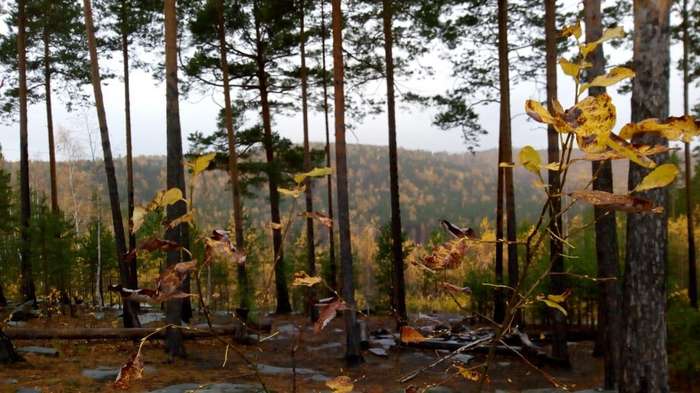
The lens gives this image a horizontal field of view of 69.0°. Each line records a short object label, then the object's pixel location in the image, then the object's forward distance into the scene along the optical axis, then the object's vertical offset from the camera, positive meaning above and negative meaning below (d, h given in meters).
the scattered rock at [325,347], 11.50 -3.71
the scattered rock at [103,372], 6.93 -2.59
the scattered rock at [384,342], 11.36 -3.65
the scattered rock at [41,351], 8.60 -2.74
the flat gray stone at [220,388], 5.99 -2.43
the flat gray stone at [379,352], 10.30 -3.46
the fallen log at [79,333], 9.58 -2.72
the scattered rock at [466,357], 9.83 -3.51
